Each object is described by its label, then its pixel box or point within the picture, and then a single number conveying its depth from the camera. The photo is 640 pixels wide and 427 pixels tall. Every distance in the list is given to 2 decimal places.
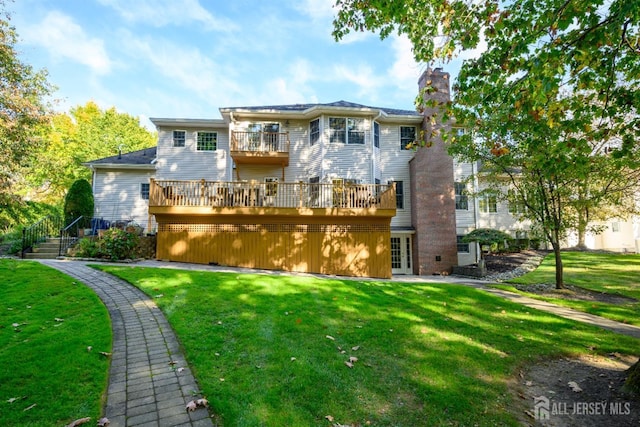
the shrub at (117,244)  11.61
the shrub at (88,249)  11.80
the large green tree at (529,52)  3.98
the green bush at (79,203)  16.00
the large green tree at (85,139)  26.80
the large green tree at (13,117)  13.30
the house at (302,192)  12.85
